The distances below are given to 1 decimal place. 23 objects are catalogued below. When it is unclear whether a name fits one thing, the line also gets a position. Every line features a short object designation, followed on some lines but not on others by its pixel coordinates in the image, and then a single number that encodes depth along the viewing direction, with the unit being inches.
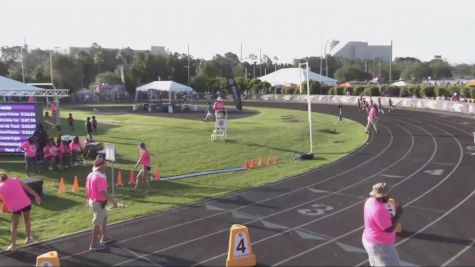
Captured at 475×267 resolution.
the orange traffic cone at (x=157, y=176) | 740.6
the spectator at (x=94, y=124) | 1189.4
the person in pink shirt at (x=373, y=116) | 1208.2
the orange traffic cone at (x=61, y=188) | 681.6
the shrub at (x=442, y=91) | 2242.6
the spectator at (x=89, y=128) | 1098.1
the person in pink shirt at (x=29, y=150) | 775.7
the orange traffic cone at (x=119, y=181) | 707.4
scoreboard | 860.0
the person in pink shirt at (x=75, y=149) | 842.8
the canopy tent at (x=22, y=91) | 1078.5
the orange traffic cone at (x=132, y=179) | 712.7
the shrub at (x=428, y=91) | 2310.5
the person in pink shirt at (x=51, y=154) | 806.5
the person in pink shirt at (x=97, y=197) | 422.3
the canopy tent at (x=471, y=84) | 2243.6
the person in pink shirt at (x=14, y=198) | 430.6
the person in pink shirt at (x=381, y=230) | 295.0
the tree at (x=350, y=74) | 5123.0
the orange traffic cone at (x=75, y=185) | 688.4
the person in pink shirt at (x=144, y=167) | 645.9
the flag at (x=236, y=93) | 1745.8
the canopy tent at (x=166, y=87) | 2132.6
